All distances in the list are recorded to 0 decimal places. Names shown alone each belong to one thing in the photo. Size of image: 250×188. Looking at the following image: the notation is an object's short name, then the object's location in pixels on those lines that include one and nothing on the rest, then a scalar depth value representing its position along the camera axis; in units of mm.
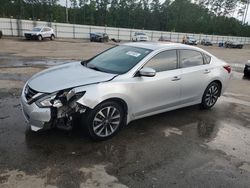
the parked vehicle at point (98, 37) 27909
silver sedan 2909
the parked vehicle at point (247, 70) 8882
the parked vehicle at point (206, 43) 38839
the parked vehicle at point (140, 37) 28684
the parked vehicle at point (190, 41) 35401
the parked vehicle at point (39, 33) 21103
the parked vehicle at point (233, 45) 36948
